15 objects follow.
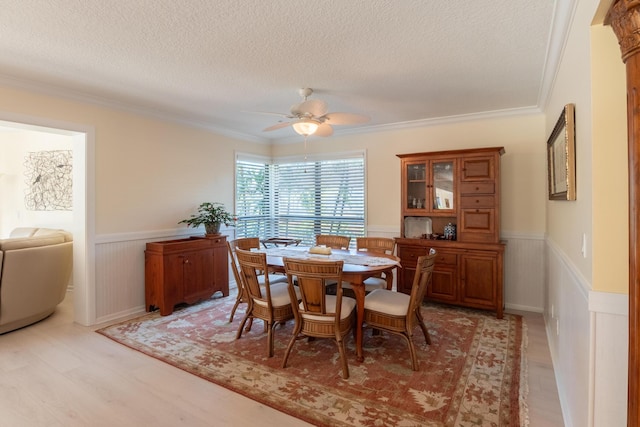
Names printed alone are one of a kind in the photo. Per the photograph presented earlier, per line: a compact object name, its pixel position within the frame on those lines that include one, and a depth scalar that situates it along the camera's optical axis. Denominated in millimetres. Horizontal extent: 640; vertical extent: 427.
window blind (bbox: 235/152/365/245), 5391
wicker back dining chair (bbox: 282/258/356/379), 2469
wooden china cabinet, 3885
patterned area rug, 2137
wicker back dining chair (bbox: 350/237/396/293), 3486
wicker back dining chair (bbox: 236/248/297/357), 2852
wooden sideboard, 3947
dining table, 2783
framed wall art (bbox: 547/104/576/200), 1896
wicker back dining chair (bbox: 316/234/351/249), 4258
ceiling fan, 3002
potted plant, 4535
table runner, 3131
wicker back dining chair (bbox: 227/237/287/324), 3416
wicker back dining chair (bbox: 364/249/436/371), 2650
